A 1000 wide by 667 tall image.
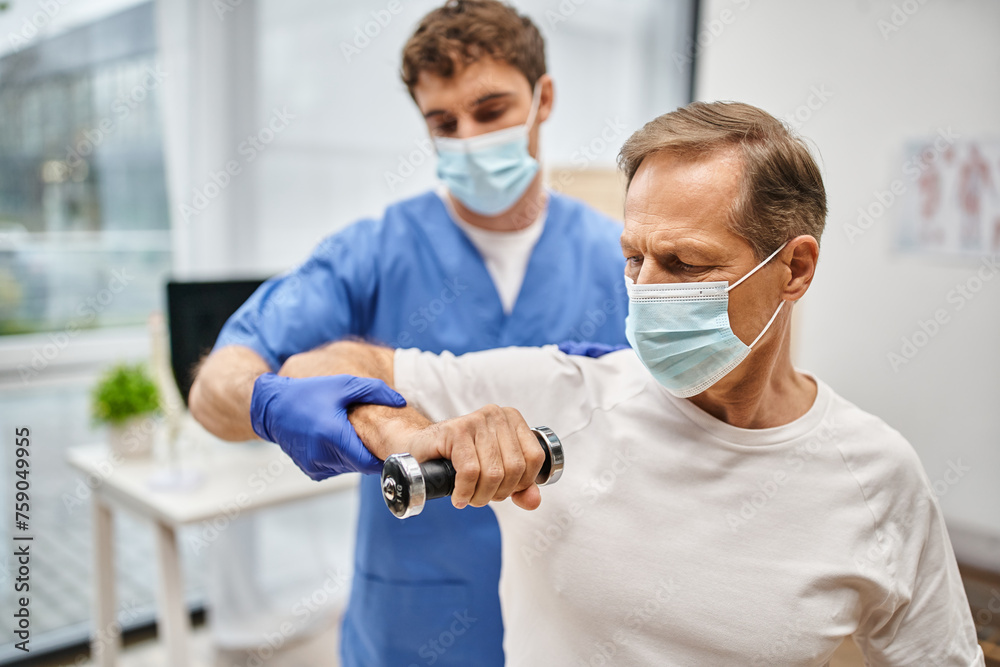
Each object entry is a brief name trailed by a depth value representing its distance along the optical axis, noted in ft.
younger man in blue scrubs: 4.48
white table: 7.17
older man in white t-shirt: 3.12
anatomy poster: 9.61
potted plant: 7.77
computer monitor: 7.59
